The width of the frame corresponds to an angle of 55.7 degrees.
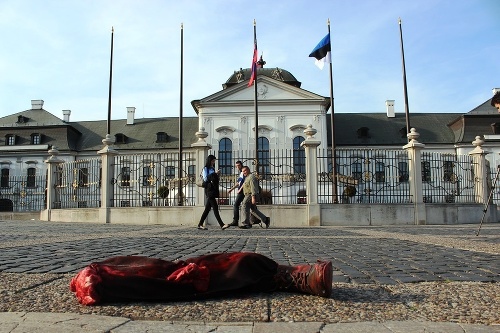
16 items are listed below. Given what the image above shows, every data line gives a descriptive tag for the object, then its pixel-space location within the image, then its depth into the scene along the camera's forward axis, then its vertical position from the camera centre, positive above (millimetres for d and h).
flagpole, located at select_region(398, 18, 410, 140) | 23097 +5848
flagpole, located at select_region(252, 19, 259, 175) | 23441 +8272
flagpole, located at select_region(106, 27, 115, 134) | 25703 +7010
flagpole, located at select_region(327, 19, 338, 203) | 14637 +789
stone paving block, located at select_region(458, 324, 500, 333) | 2088 -573
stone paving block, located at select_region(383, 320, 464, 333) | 2084 -566
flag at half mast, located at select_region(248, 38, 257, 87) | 23422 +7088
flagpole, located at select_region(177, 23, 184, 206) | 15677 +2264
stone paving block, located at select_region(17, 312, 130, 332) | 2078 -536
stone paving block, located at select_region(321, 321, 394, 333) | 2084 -565
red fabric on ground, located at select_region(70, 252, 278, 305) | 2607 -420
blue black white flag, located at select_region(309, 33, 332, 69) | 22453 +7191
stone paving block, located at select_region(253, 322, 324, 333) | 2082 -560
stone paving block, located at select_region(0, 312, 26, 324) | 2193 -527
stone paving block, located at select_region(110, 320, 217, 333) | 2082 -552
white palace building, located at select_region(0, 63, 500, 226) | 14023 +505
